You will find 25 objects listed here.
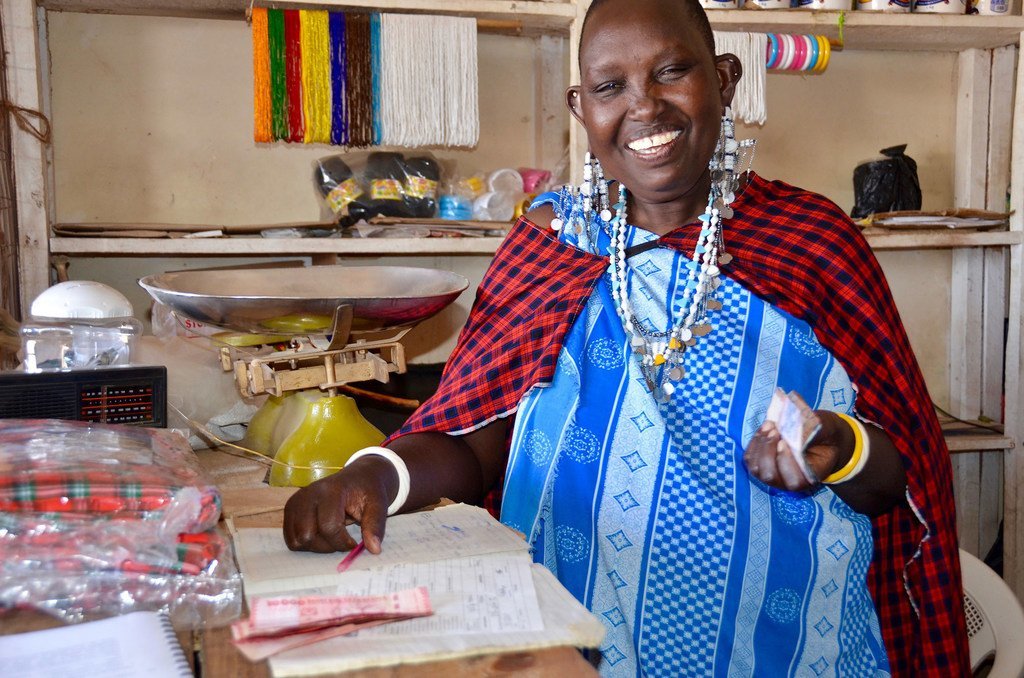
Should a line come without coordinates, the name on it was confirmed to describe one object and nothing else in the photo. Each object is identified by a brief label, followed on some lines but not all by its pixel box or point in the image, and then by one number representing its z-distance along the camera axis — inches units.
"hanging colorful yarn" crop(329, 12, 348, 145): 76.5
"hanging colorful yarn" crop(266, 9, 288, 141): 75.1
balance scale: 52.9
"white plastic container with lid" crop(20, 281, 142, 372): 59.4
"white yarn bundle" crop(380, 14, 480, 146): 77.0
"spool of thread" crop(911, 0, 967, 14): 86.2
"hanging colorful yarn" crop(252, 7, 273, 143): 74.5
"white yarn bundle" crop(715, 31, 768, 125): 80.4
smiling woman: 47.1
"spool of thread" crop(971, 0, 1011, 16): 87.4
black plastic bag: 93.7
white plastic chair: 54.4
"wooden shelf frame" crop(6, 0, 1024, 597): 73.5
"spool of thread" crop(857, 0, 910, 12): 85.6
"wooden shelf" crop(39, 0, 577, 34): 77.2
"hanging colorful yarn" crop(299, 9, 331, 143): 76.0
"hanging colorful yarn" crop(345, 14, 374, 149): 76.9
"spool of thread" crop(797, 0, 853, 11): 83.2
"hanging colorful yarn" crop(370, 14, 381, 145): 77.4
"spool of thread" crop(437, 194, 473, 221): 83.3
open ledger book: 24.3
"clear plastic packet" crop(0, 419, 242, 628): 28.0
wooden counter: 23.7
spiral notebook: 23.2
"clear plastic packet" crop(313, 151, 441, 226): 80.6
